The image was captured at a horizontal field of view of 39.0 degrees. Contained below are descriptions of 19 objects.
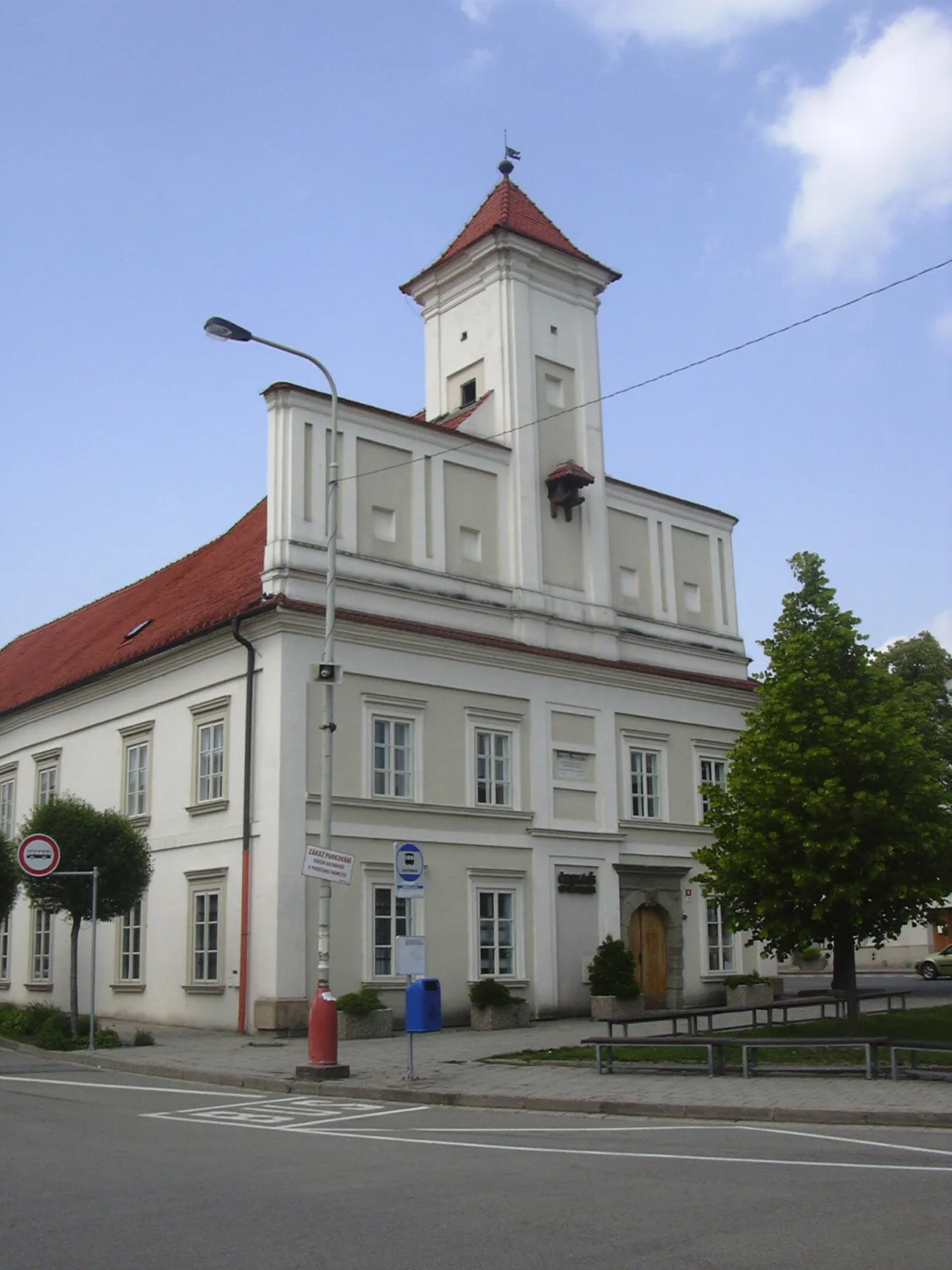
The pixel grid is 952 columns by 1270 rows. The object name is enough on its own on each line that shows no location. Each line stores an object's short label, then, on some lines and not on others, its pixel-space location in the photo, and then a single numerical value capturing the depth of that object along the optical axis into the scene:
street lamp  16.89
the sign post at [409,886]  17.05
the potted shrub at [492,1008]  25.56
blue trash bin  16.59
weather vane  35.19
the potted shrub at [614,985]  26.88
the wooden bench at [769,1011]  19.27
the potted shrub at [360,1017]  22.84
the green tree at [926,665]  43.62
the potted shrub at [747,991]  30.58
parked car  45.81
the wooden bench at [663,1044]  15.83
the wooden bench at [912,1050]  14.09
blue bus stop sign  17.27
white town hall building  25.50
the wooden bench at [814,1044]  14.54
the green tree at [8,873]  26.67
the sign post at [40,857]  21.31
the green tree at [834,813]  20.03
